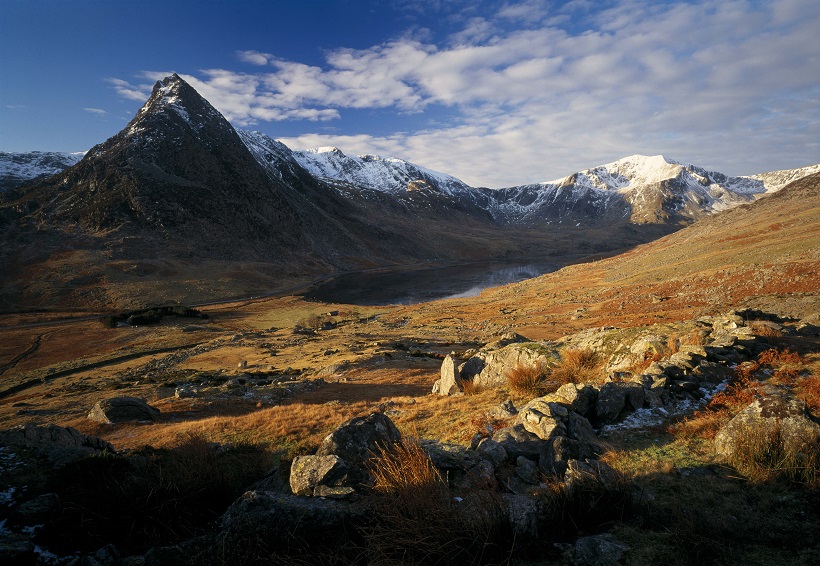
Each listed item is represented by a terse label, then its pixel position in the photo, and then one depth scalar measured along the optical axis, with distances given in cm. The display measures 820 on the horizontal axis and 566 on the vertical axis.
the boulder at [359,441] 571
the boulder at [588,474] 494
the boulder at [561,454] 637
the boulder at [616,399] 869
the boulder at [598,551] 388
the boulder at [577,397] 893
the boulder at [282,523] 409
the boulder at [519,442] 710
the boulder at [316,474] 529
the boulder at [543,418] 751
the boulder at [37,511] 507
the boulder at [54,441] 738
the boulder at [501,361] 1619
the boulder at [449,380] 1720
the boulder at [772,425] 543
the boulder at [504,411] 1007
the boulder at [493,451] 683
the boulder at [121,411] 1733
